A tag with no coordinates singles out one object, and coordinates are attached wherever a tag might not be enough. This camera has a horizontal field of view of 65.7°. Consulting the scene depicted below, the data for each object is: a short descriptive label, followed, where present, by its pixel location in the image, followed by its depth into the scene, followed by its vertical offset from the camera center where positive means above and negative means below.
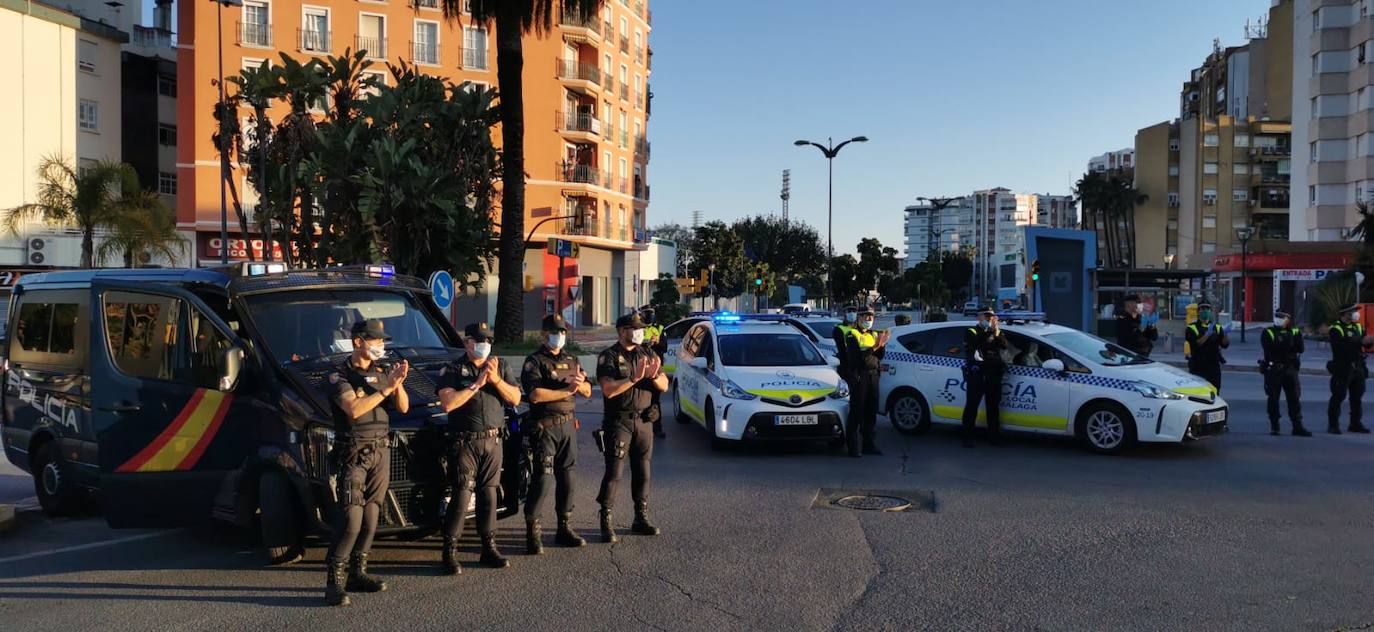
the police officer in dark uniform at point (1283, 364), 13.03 -0.83
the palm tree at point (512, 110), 23.19 +4.07
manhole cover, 8.73 -1.75
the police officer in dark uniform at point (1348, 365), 13.19 -0.84
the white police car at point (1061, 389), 11.28 -1.06
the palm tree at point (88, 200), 36.28 +3.03
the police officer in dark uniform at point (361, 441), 5.88 -0.84
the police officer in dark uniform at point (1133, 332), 15.81 -0.55
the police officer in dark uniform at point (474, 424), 6.42 -0.81
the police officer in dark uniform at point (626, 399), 7.42 -0.75
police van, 6.45 -0.70
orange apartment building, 46.22 +9.51
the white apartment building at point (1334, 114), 59.12 +10.53
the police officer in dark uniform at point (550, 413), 6.95 -0.81
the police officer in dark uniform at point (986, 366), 11.99 -0.81
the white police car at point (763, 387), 11.46 -1.04
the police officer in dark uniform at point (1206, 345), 13.68 -0.63
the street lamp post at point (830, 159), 47.94 +6.10
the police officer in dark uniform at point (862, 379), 11.48 -0.92
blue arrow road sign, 19.36 +0.08
